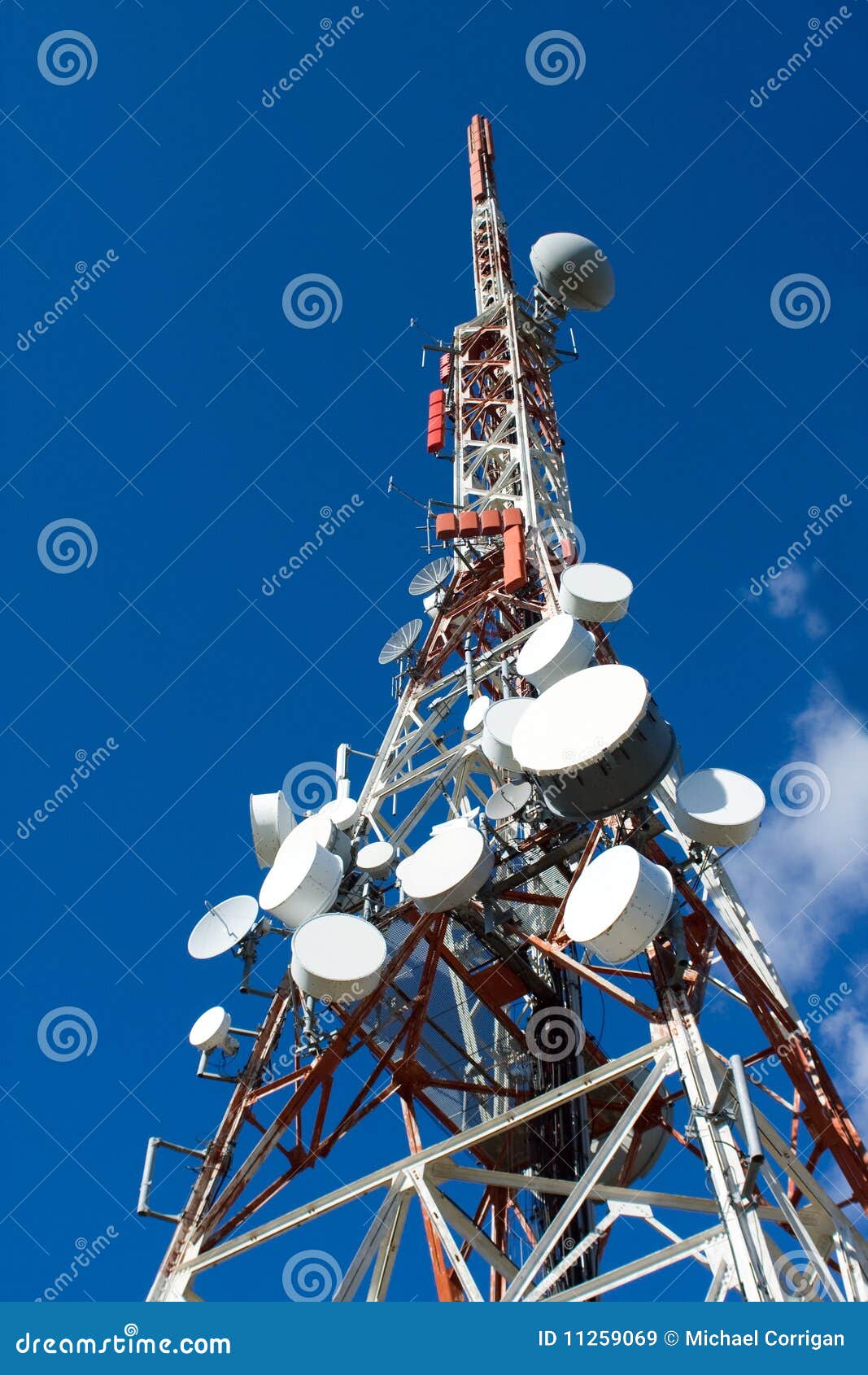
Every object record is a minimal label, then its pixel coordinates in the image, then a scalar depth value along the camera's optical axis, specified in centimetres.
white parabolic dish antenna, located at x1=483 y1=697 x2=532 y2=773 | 1530
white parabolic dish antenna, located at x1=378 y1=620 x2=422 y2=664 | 2073
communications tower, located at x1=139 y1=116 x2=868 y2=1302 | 1178
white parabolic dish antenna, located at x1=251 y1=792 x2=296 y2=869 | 1703
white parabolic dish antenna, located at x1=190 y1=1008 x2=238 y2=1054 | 1507
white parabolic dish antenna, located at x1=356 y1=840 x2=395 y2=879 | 1536
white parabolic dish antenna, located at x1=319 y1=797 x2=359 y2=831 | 1622
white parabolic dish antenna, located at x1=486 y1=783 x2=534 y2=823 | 1653
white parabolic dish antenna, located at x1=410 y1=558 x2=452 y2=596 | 2097
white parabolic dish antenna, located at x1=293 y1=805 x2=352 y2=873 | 1581
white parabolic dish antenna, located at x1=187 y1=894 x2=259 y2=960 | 1608
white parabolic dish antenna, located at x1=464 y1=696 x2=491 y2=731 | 1733
